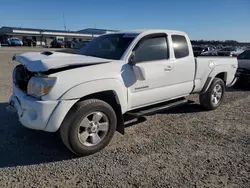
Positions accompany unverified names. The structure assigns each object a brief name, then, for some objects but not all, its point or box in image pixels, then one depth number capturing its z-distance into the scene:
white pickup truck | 3.07
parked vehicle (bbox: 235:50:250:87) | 8.64
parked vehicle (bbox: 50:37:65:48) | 43.55
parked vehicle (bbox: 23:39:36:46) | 47.47
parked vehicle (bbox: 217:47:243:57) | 19.44
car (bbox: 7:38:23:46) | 45.56
